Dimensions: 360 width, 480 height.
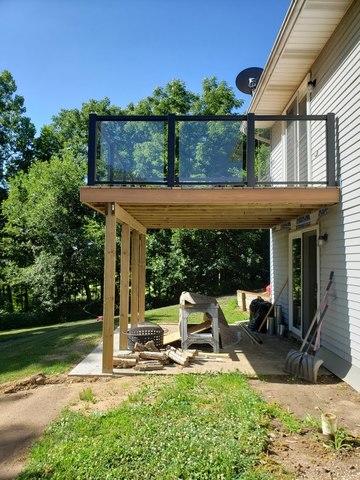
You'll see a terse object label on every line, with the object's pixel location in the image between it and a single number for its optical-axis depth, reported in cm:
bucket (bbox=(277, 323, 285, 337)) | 971
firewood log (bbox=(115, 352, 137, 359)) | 678
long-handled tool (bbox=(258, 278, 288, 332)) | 1011
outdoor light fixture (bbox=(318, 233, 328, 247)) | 690
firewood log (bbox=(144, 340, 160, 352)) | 727
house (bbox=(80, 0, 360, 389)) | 583
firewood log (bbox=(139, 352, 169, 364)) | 676
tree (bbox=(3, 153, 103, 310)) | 1955
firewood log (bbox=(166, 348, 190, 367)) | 664
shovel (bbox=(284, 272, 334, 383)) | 583
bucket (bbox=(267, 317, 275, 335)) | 1005
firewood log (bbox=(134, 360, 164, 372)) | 646
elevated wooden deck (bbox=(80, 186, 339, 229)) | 625
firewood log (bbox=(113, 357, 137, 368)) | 656
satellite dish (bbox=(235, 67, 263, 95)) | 1176
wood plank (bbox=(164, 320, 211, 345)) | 788
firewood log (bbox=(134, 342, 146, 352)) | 724
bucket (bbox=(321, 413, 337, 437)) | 375
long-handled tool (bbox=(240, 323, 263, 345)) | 870
